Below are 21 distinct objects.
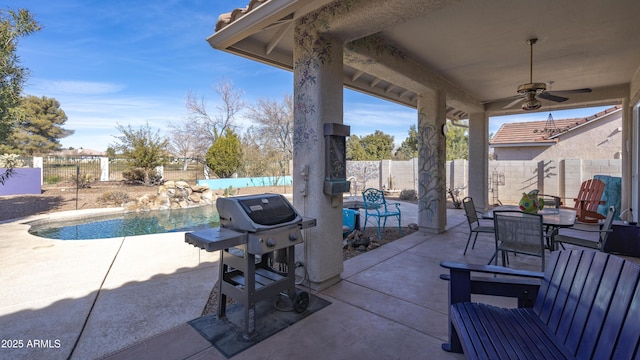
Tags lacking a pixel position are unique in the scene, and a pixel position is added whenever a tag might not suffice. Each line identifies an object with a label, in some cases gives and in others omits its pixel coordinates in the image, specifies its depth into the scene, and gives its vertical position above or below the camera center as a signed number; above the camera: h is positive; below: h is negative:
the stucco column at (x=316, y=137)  2.81 +0.41
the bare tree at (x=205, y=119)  18.27 +3.80
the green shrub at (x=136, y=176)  12.25 +0.04
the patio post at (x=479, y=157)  7.32 +0.56
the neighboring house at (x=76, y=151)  20.76 +2.17
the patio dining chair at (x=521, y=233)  2.92 -0.58
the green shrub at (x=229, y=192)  11.17 -0.58
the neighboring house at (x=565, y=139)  10.76 +1.60
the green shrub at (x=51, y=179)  11.94 -0.10
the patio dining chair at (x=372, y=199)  5.88 -0.46
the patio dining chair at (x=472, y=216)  3.89 -0.53
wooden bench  1.05 -0.64
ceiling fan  3.93 +1.24
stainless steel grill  2.01 -0.46
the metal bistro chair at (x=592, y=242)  2.90 -0.71
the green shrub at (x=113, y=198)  9.03 -0.68
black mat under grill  1.99 -1.15
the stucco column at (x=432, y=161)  5.05 +0.31
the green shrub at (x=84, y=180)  11.19 -0.13
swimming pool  6.14 -1.18
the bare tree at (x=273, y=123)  17.36 +3.35
